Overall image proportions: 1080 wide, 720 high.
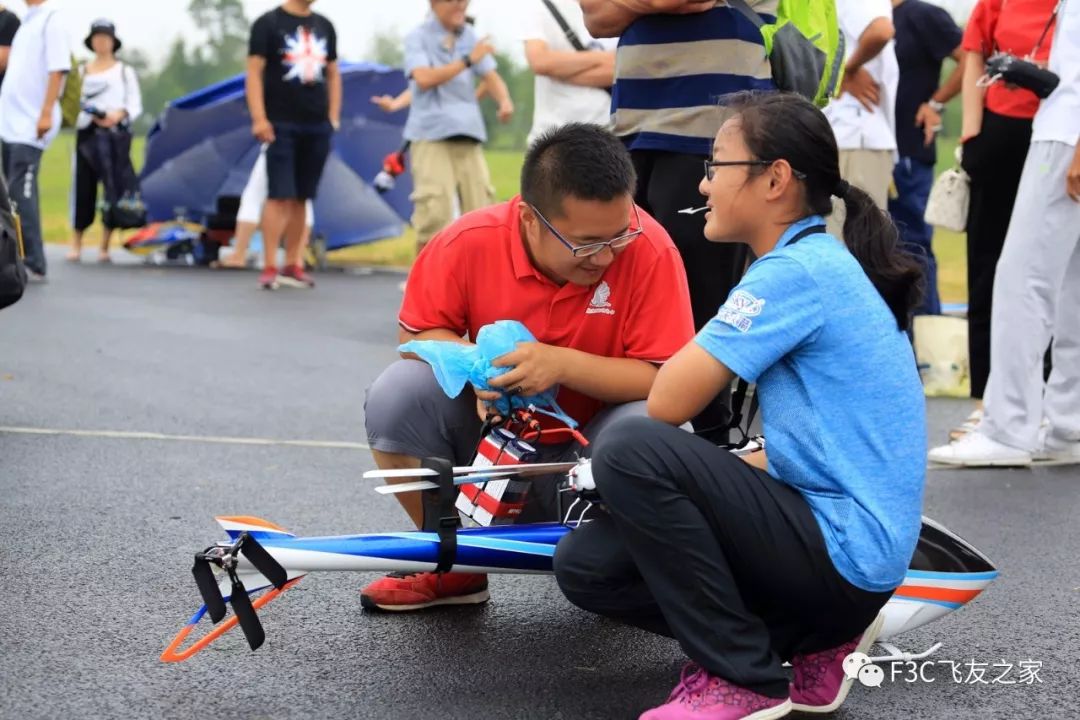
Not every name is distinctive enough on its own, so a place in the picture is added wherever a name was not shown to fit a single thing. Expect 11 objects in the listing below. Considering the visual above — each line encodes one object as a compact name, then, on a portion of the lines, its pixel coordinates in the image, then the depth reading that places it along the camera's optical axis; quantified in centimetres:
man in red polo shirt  323
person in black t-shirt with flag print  1020
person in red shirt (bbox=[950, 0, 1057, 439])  521
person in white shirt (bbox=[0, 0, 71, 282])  1056
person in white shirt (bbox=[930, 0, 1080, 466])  490
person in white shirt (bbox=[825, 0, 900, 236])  686
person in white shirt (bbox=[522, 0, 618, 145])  641
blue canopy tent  1339
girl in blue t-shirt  261
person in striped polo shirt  414
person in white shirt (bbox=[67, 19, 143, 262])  1246
